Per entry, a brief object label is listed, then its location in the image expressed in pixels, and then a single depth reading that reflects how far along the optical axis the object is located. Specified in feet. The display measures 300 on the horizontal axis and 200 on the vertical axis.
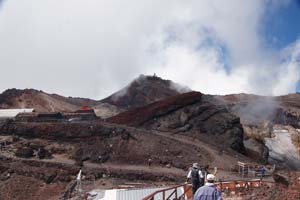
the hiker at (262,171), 101.59
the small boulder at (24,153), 142.00
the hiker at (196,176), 44.06
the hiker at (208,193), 26.43
